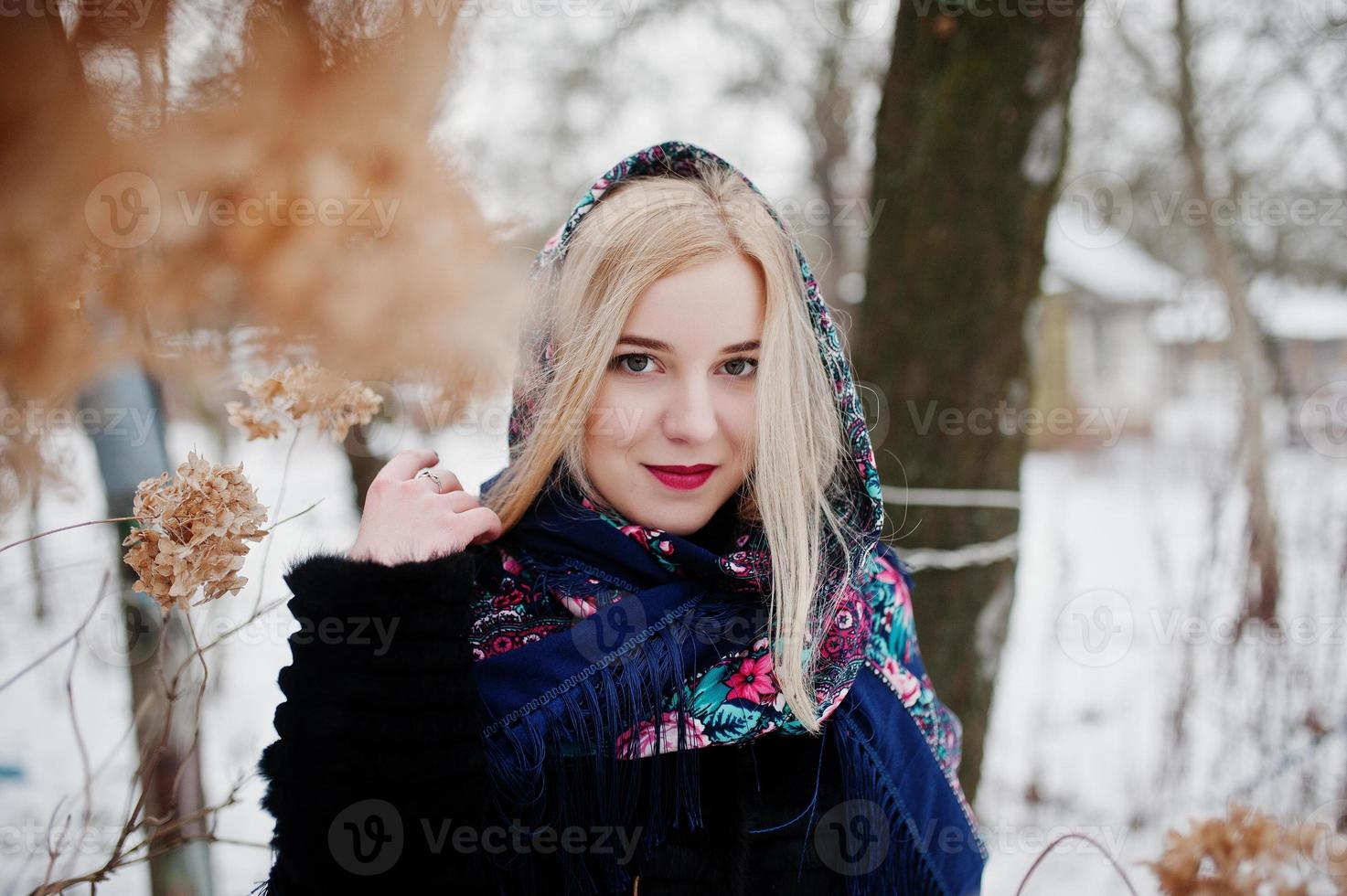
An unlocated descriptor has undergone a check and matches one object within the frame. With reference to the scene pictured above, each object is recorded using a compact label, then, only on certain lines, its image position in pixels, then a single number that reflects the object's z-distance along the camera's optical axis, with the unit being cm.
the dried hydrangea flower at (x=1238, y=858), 92
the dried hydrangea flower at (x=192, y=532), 96
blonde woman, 100
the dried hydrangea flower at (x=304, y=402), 105
